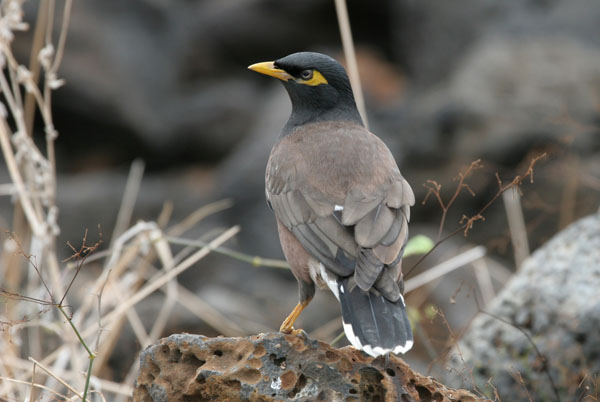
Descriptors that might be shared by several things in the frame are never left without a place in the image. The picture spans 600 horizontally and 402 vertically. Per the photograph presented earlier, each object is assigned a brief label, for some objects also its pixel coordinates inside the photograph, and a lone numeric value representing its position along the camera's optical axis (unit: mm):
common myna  7527
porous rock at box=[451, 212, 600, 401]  9492
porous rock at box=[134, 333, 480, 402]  7113
